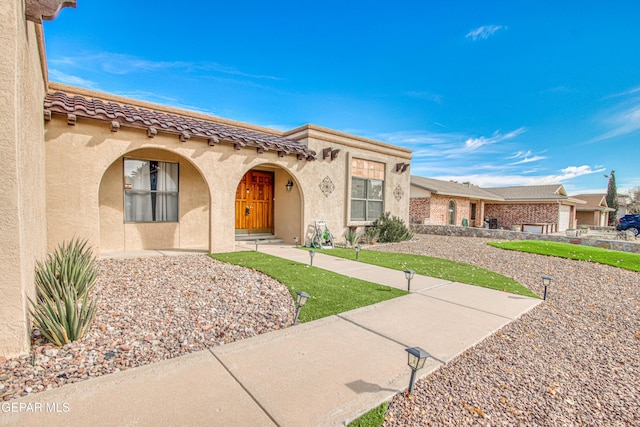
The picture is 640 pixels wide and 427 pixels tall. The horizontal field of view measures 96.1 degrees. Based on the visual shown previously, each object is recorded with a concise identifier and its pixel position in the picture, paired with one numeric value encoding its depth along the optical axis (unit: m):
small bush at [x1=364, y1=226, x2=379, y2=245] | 13.07
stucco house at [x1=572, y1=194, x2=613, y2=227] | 36.97
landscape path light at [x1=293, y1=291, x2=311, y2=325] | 4.08
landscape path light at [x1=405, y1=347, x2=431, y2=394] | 2.51
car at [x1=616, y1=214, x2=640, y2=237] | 24.86
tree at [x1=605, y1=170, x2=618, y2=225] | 45.03
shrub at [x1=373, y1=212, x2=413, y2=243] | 13.47
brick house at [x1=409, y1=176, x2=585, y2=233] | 22.83
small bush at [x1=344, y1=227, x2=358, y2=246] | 11.95
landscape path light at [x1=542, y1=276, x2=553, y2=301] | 5.59
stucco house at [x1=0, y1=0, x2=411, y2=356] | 2.89
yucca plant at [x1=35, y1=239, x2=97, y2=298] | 3.87
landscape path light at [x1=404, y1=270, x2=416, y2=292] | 5.66
